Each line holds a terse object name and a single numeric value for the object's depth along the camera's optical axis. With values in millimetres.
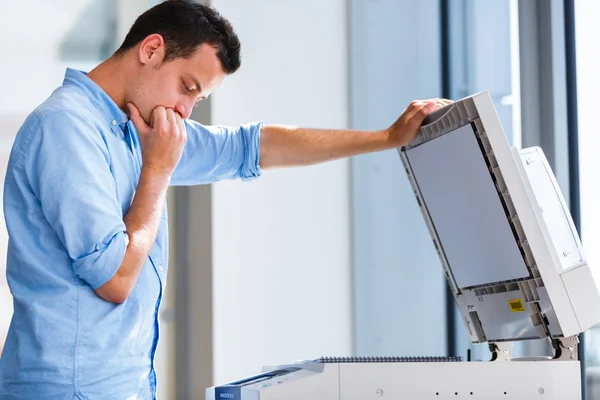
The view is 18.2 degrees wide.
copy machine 3769
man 3615
